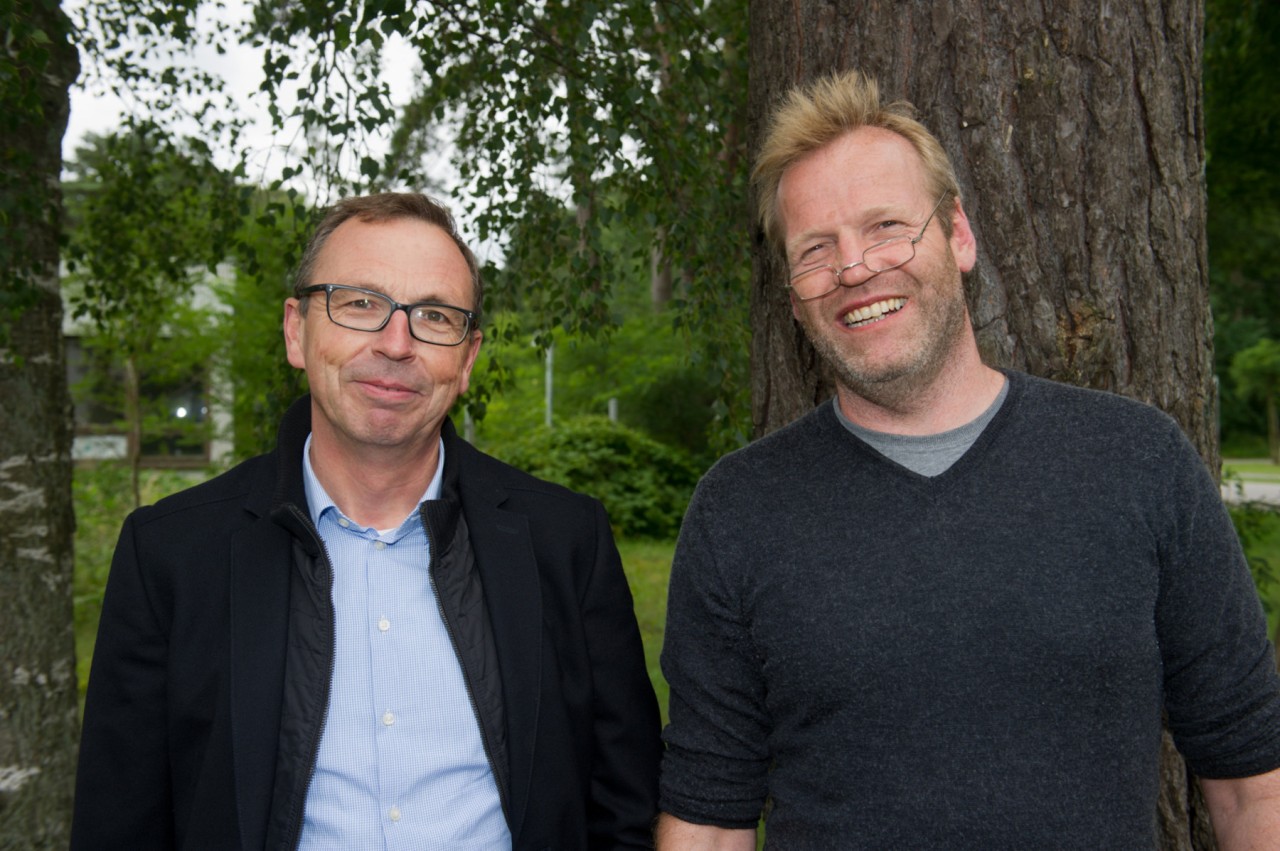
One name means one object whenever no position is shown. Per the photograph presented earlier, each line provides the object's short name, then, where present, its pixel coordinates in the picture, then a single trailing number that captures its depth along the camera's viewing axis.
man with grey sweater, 1.83
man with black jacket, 2.11
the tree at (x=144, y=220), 6.07
